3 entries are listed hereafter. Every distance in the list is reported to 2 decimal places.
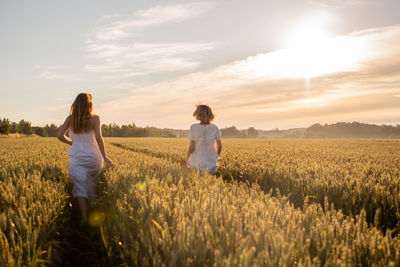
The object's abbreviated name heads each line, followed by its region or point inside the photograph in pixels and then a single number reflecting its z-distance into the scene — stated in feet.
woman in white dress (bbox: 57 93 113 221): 14.44
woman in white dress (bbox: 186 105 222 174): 18.39
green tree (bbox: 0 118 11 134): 228.63
